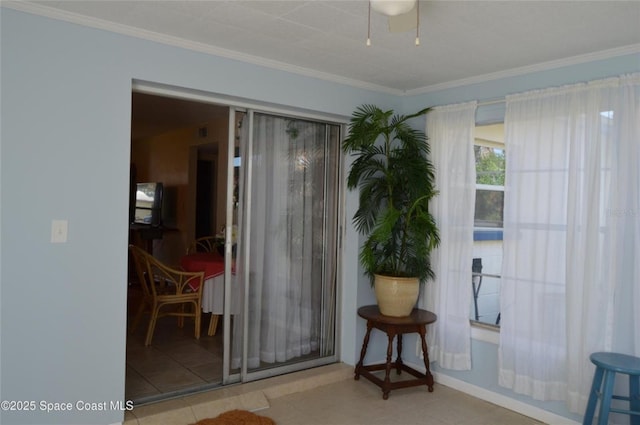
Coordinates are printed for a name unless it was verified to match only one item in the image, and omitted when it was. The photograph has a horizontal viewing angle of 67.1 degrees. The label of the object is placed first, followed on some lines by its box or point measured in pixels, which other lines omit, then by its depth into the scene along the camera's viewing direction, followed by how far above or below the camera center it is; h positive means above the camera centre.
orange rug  3.02 -1.33
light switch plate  2.62 -0.13
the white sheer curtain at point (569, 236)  2.85 -0.10
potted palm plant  3.64 +0.08
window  3.59 -0.04
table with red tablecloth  4.60 -0.70
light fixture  1.95 +0.85
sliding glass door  3.56 -0.26
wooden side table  3.55 -0.87
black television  7.37 +0.08
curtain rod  3.49 +0.86
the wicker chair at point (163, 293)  4.37 -0.75
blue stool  2.61 -0.91
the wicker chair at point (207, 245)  5.73 -0.44
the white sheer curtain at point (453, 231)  3.68 -0.11
